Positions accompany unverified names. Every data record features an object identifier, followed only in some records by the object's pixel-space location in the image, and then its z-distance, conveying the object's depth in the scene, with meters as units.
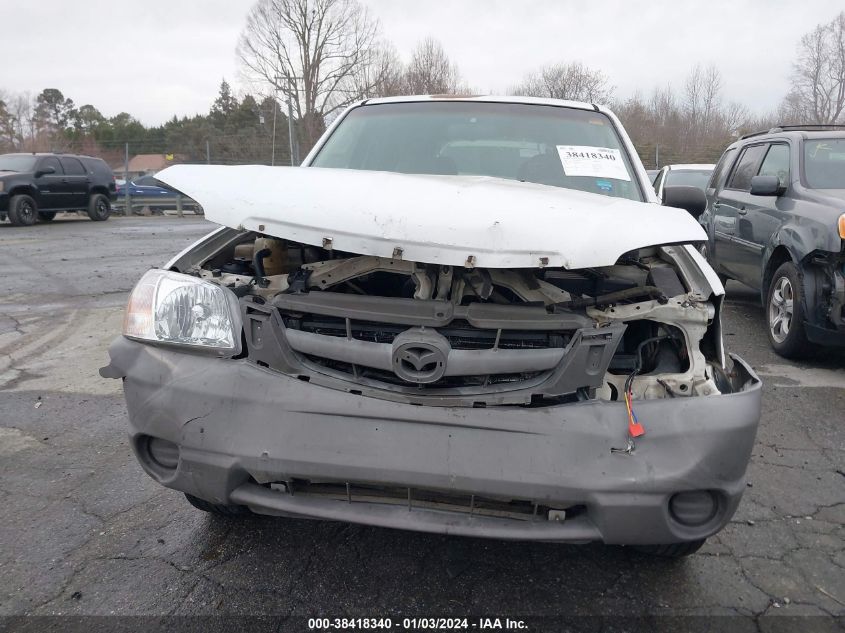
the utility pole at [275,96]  36.77
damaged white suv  1.66
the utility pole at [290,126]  22.01
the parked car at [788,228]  4.20
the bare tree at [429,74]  38.19
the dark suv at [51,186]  14.62
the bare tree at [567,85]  35.91
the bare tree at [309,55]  39.12
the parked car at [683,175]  10.59
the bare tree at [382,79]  38.00
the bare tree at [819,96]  40.88
